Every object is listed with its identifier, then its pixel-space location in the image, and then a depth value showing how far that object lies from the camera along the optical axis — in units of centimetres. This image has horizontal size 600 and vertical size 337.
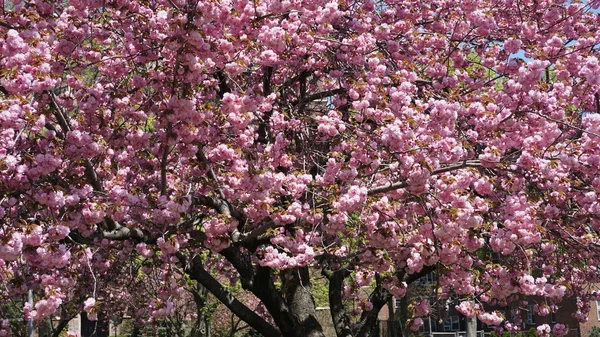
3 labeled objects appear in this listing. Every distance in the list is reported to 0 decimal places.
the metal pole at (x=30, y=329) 1232
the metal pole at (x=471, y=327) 2287
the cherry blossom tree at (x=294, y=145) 628
